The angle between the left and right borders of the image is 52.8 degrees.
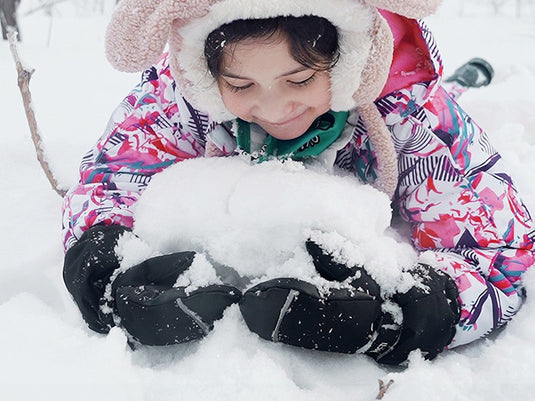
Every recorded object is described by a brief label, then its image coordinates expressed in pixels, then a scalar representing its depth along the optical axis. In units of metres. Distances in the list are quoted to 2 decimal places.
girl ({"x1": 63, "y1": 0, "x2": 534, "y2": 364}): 0.79
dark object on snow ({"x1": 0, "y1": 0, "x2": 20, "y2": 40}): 4.07
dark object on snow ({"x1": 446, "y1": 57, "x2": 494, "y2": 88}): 2.63
